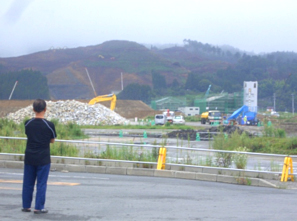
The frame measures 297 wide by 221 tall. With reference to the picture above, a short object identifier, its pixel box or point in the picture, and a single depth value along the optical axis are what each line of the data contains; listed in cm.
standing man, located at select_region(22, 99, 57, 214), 758
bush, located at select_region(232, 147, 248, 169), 1420
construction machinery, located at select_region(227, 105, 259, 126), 6233
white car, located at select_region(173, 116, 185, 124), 6706
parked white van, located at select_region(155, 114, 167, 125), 6203
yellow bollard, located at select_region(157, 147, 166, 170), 1451
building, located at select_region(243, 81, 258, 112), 7894
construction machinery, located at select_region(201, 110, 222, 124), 6637
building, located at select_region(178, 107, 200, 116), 10700
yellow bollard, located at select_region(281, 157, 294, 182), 1350
